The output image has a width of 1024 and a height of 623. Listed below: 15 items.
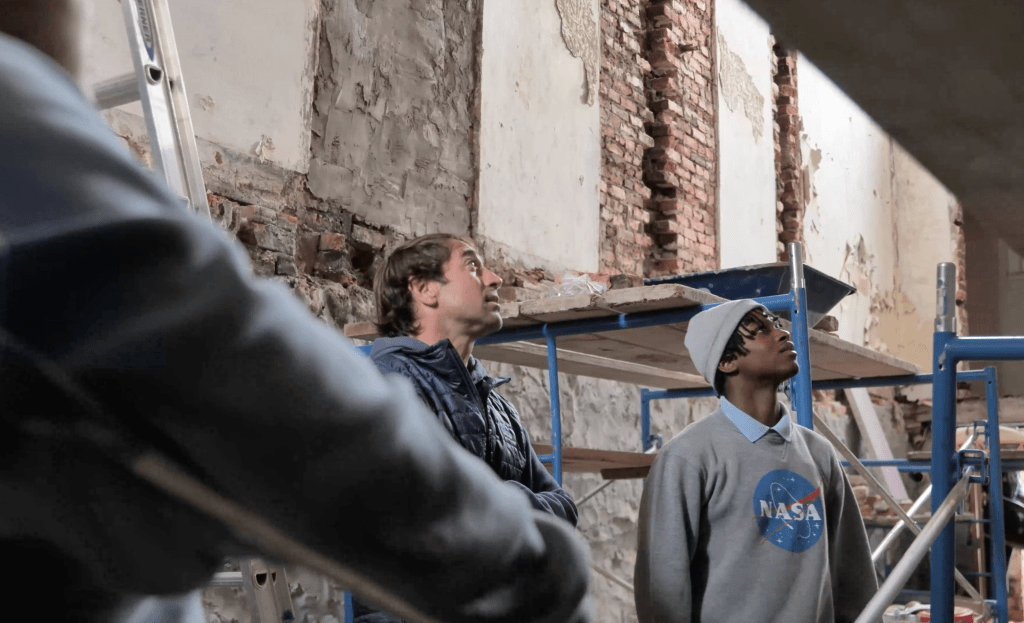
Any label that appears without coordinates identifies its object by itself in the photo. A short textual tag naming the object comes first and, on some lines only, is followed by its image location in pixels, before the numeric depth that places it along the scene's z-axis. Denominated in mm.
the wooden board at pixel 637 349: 2814
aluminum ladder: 1774
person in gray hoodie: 343
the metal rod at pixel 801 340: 3090
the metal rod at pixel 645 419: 4898
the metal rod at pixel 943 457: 1827
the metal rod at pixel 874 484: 3514
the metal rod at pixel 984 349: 1638
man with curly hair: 2172
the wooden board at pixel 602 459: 3242
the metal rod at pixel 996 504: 2973
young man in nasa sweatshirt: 2047
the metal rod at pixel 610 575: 4113
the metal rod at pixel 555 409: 3002
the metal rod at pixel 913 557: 2004
